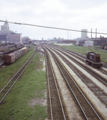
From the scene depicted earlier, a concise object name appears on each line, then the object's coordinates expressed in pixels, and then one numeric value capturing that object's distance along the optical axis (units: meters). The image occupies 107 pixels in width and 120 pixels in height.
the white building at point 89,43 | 91.89
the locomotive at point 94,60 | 29.02
